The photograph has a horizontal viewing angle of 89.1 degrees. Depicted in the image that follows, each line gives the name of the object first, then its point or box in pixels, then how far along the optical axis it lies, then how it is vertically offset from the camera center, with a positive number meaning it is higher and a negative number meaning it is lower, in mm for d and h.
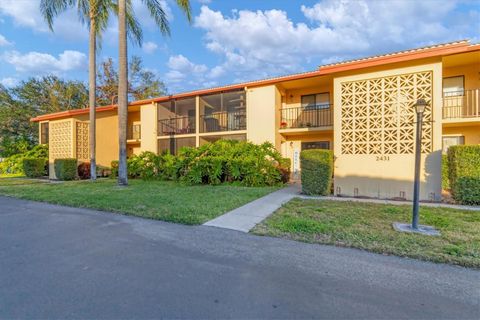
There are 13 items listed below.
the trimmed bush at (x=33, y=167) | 17812 -566
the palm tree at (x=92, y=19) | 12586 +7677
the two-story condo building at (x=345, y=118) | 8117 +2099
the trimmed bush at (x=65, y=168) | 14963 -556
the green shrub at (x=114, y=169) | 16219 -663
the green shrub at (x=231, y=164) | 11281 -254
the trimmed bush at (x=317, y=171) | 8875 -462
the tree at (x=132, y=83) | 29125 +9711
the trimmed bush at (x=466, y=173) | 7199 -459
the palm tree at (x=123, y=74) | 11523 +4048
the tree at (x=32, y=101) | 27756 +7179
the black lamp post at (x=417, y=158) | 4938 +0
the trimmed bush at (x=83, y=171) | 16109 -783
